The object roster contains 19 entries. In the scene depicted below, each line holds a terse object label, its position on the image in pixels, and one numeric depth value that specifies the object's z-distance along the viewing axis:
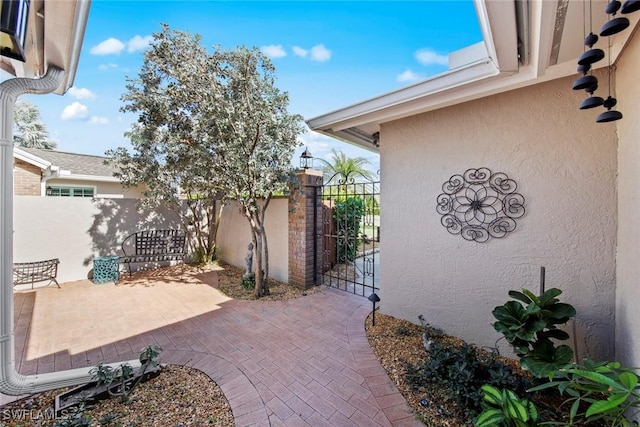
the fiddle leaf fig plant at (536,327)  2.57
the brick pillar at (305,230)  6.32
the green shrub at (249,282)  6.57
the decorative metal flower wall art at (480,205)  3.62
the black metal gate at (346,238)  6.04
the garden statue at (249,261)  6.81
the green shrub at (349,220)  7.95
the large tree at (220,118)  5.13
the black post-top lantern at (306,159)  6.34
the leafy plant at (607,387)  1.52
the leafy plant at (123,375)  2.86
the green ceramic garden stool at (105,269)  7.06
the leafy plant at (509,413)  1.95
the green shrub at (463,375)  2.61
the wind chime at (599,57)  1.47
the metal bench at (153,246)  7.78
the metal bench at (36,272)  6.30
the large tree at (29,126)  22.83
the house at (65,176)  9.45
